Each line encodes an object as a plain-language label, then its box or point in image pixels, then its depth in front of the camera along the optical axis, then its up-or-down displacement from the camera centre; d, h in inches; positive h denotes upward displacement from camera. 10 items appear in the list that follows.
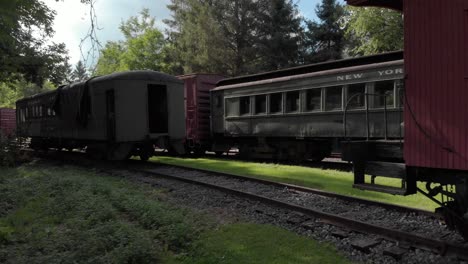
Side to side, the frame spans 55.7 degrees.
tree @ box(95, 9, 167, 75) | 1652.3 +297.8
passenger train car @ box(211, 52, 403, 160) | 481.1 +27.3
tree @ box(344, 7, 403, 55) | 911.7 +208.7
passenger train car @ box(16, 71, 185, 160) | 582.9 +24.8
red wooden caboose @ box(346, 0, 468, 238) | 194.2 +13.2
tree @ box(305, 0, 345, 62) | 1363.2 +292.5
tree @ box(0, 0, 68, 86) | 763.4 +133.1
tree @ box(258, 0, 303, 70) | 1309.1 +281.7
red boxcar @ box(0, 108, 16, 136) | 1473.9 +52.2
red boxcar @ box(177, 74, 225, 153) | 789.2 +33.9
